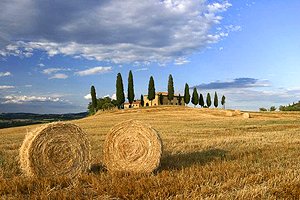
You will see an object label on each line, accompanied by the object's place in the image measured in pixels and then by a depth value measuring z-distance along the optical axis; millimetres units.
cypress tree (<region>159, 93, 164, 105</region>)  97831
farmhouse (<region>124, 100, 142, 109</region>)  114862
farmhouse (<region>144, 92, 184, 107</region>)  99025
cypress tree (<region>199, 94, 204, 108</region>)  95812
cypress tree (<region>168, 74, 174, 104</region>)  85188
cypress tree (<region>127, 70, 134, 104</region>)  74938
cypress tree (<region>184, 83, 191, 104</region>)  89438
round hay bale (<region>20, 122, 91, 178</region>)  9367
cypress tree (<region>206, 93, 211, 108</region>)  98750
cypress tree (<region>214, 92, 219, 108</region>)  103200
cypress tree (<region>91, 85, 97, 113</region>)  80500
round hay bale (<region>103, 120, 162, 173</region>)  9922
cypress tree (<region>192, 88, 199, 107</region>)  92312
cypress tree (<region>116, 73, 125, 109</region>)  73250
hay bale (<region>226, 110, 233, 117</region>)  55775
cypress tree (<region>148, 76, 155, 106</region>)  81000
